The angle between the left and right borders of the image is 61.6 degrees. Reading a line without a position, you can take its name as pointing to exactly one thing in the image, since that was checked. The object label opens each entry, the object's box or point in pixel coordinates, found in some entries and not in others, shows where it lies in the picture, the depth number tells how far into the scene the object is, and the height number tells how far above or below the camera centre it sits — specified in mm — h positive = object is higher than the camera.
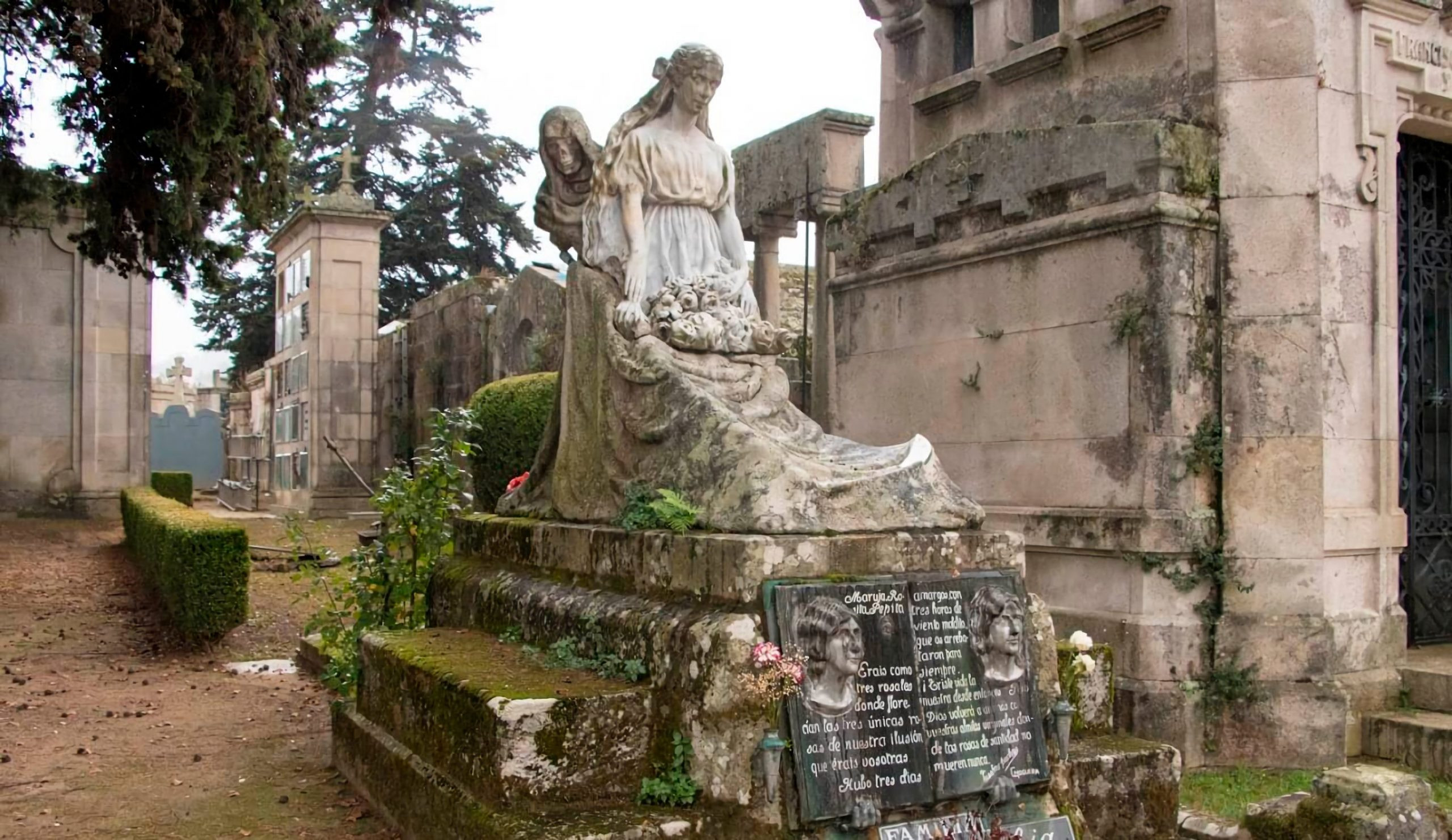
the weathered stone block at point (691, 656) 4098 -744
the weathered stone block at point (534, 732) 4121 -999
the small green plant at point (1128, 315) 6758 +745
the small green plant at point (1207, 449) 6676 -3
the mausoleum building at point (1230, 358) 6625 +512
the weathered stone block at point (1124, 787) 4820 -1364
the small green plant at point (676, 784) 4188 -1162
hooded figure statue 6477 +1489
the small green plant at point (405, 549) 6770 -568
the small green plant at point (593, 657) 4516 -814
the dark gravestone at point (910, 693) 4117 -865
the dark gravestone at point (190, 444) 39781 +143
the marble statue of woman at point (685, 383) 4641 +295
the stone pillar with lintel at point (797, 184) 12367 +2793
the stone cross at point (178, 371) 46375 +2988
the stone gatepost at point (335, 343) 21125 +1860
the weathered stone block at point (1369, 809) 4523 -1358
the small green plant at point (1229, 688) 6539 -1288
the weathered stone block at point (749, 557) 4273 -406
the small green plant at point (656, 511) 4703 -249
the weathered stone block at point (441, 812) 3967 -1276
